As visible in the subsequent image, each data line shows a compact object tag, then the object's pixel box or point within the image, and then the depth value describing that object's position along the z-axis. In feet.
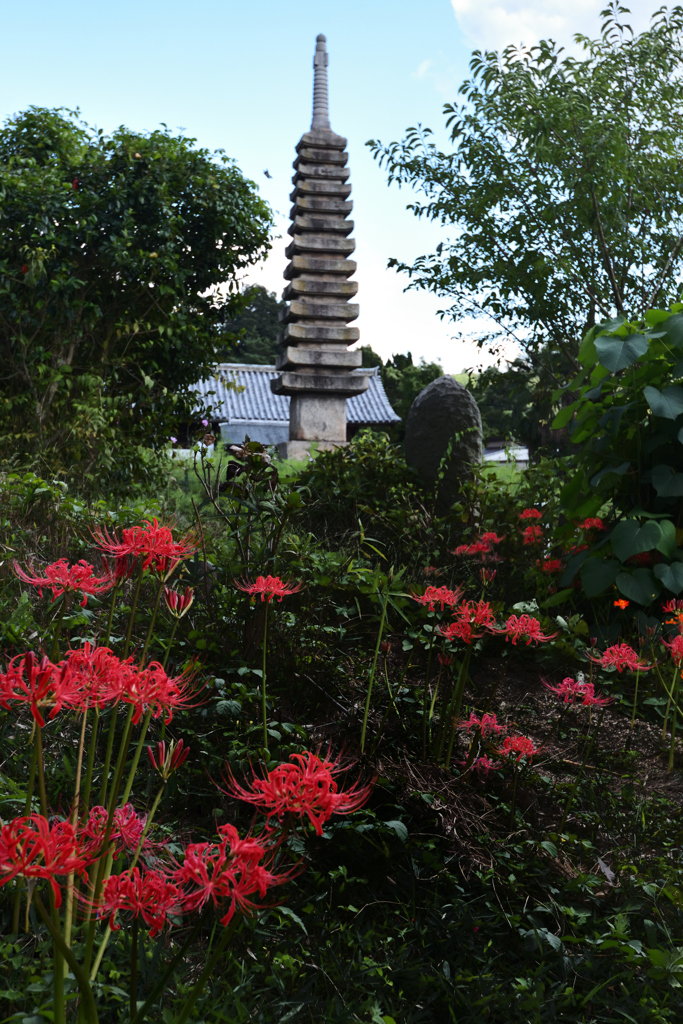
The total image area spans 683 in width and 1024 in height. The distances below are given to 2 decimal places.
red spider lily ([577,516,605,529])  14.57
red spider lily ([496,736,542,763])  7.60
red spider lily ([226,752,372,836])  3.21
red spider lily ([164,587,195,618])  5.03
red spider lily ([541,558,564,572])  15.37
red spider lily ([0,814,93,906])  3.04
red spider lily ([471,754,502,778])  8.18
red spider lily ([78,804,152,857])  3.92
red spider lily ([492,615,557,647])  7.05
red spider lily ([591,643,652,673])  7.98
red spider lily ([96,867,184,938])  3.61
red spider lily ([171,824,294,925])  3.23
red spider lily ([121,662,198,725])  3.93
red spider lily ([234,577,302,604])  6.32
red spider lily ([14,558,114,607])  4.81
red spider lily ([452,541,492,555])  14.82
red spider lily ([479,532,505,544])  15.07
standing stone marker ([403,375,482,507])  22.06
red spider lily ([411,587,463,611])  7.63
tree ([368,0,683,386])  29.58
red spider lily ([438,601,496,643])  7.21
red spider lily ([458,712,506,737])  7.87
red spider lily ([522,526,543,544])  17.52
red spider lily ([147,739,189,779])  4.14
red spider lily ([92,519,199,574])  4.67
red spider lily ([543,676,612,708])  7.59
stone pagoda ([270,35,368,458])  41.52
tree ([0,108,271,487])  23.09
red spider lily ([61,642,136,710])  3.80
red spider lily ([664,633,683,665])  8.02
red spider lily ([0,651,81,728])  3.45
